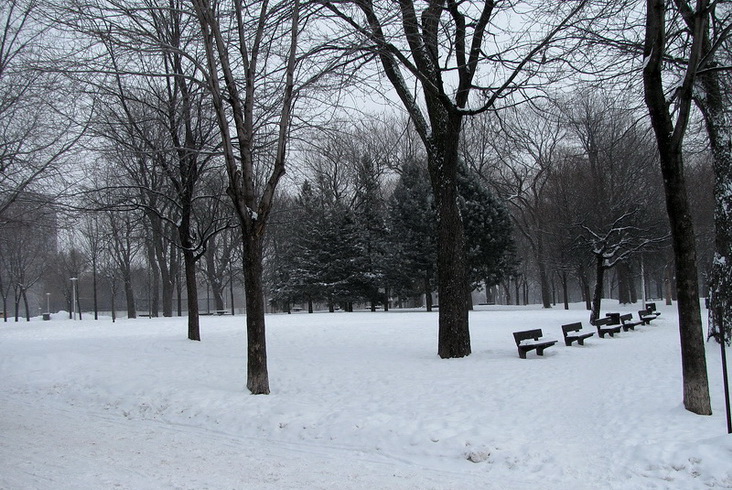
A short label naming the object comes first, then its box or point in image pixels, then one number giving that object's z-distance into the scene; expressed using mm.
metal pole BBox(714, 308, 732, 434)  5888
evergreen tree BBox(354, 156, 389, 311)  38406
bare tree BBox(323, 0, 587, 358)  11086
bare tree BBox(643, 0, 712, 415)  6824
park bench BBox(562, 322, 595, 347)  14612
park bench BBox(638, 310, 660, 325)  20844
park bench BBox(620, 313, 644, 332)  18641
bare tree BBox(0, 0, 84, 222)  13116
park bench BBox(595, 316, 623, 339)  16797
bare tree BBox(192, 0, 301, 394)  9219
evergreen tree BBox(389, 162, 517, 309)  34750
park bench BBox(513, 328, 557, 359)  12484
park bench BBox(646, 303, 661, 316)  22188
